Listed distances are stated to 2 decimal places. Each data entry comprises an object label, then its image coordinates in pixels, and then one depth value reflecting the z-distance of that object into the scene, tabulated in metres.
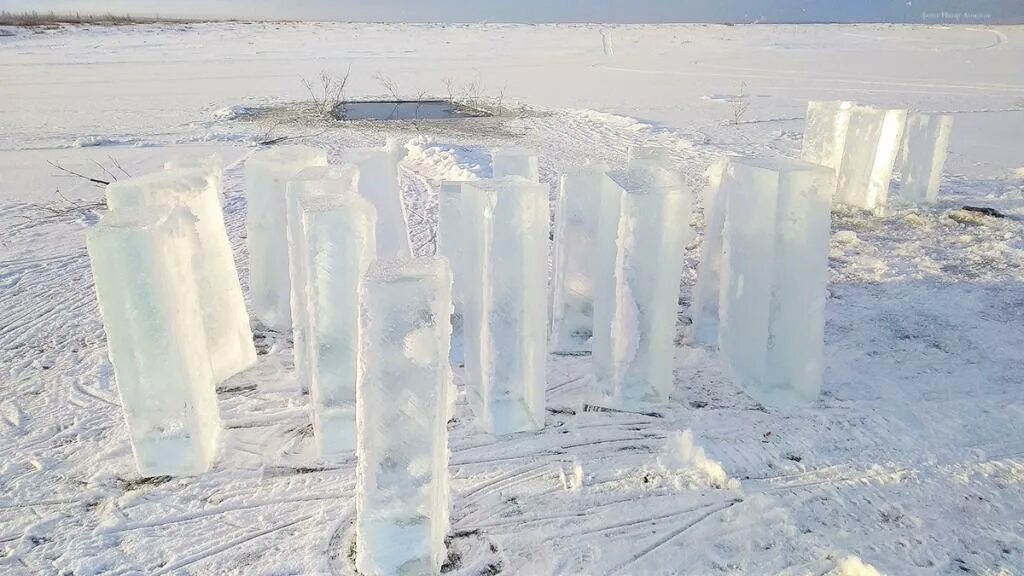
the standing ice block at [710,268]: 3.59
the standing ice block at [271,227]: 3.57
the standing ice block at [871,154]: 5.81
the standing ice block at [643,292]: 2.86
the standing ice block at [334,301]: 2.59
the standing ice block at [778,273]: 2.98
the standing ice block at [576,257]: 3.46
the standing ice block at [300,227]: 2.87
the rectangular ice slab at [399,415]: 2.08
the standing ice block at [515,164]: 3.62
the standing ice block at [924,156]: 5.96
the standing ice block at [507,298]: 2.73
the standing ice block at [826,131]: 6.08
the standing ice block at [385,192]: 3.78
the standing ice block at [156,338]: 2.42
